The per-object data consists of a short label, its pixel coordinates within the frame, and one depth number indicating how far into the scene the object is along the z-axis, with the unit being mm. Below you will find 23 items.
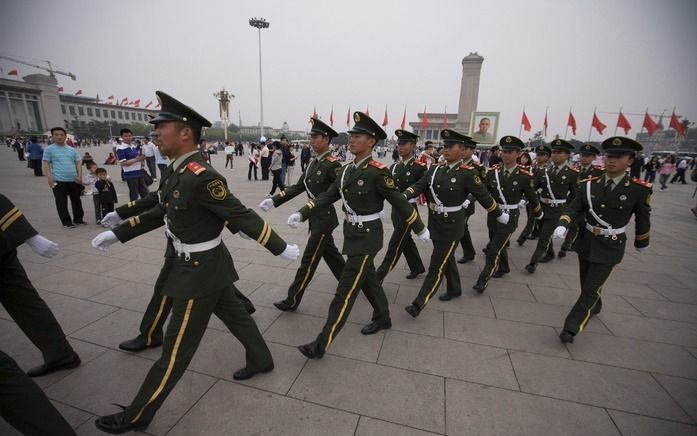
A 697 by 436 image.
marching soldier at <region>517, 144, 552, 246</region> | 7109
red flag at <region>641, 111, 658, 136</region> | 18681
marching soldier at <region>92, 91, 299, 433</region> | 2174
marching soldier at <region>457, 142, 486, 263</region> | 5415
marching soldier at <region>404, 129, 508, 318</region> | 3924
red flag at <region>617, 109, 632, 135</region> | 20547
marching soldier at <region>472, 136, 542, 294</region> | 4668
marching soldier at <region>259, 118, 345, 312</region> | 3797
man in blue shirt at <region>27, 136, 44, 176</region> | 14549
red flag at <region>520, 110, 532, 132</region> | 25875
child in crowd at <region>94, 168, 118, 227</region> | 7157
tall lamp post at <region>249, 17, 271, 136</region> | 30766
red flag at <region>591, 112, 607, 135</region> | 21734
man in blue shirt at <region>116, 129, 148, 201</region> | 7774
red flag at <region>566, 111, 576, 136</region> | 22164
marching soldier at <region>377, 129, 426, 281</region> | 4910
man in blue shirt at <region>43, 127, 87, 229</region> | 6488
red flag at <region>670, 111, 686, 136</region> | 18969
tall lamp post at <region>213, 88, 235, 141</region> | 42750
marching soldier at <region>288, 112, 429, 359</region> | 3096
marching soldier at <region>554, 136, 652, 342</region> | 3387
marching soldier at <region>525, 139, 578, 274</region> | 5989
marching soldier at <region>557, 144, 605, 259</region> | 6266
